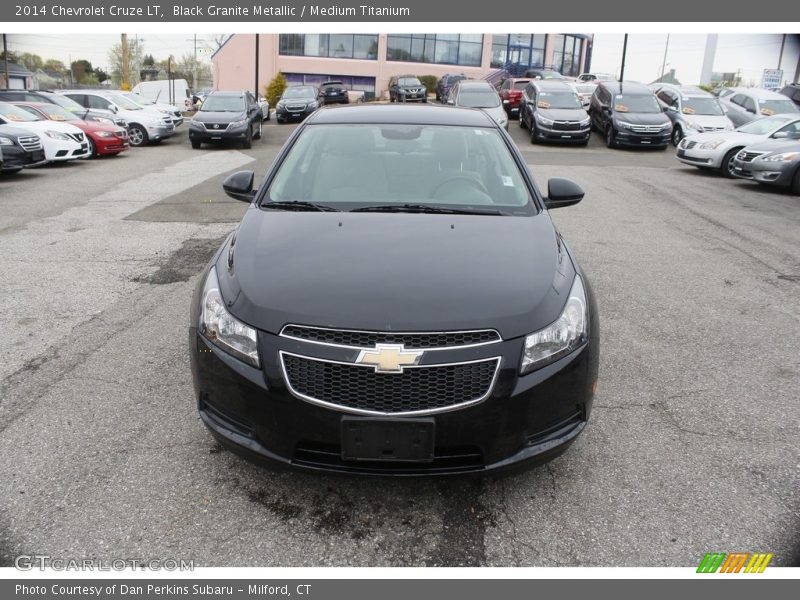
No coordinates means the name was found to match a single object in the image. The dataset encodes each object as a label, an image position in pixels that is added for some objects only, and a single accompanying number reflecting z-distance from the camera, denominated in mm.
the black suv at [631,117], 20250
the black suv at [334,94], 39469
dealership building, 55188
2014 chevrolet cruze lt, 2645
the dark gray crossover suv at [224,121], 19938
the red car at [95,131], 17406
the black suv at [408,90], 37781
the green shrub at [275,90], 46562
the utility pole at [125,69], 43500
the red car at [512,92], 29297
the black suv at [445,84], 37388
